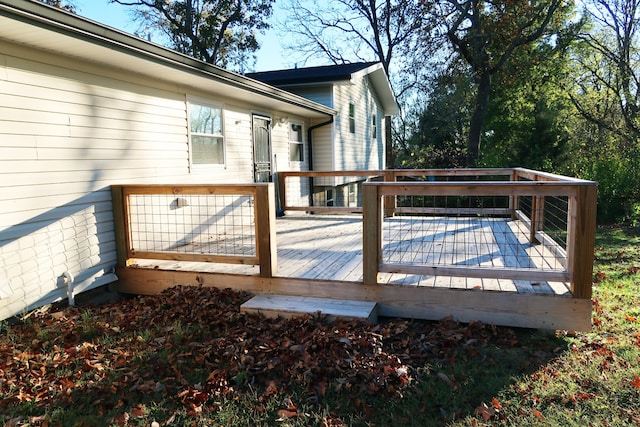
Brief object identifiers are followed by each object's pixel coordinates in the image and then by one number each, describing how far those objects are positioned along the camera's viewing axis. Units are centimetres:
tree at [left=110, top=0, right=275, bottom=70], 2181
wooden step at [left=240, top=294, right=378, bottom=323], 401
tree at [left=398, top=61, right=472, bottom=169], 2442
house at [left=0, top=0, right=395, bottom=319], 398
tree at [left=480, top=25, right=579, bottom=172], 1486
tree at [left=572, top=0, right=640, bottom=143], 1947
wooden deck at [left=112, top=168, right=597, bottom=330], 377
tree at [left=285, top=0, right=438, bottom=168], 2366
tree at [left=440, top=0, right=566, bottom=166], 1734
